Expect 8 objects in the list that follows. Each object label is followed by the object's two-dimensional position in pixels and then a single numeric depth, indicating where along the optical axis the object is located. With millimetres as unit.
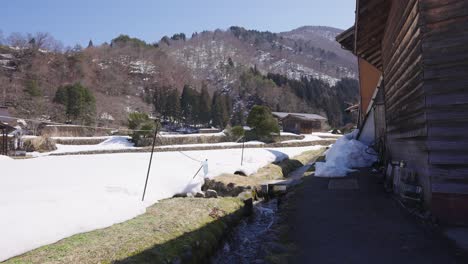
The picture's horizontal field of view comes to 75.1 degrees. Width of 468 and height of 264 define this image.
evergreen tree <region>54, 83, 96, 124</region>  34906
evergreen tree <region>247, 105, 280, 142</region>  32188
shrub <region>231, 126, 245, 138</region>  32269
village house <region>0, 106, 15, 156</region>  18938
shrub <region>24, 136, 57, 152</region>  22964
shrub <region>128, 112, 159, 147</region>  26812
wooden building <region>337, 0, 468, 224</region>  4520
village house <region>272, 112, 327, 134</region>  47750
